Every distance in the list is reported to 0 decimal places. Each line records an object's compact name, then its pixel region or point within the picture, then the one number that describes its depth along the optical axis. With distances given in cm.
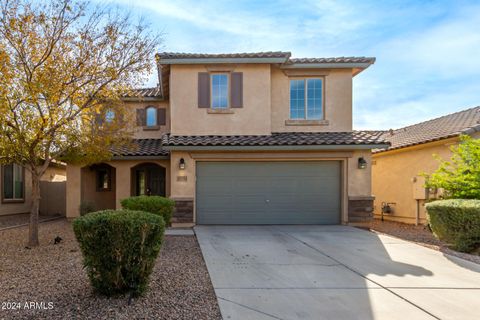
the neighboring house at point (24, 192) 1547
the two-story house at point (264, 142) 1178
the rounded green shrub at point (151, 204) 927
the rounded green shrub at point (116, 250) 452
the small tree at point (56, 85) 754
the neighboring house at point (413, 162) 1276
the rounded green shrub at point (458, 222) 764
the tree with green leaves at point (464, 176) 916
